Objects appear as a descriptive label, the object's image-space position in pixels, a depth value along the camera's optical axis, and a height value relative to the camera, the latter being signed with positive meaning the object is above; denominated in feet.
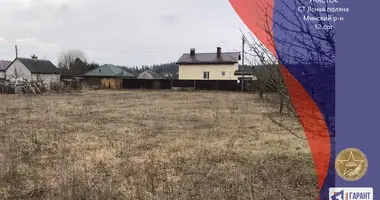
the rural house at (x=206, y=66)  139.54 +8.50
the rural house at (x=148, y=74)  204.08 +7.45
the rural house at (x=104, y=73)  142.41 +7.61
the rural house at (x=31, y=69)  139.95 +7.68
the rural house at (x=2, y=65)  205.87 +14.27
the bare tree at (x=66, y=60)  225.48 +18.52
